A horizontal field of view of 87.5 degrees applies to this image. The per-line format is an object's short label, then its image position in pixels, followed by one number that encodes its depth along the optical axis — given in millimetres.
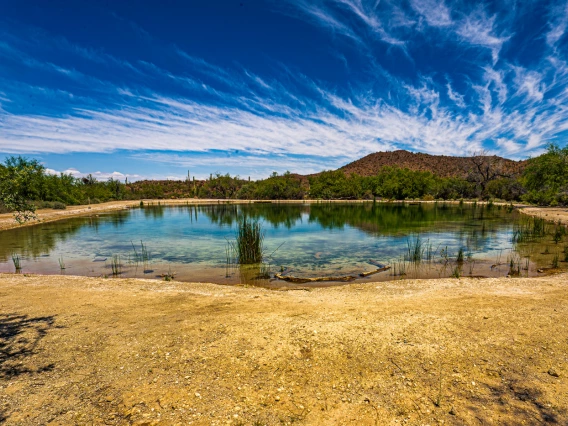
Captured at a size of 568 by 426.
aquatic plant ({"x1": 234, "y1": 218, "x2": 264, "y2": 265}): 13203
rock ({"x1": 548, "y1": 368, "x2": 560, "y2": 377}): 3782
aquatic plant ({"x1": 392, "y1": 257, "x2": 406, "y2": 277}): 11031
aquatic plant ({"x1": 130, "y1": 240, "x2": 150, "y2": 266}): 13852
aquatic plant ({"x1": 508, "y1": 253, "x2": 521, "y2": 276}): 10586
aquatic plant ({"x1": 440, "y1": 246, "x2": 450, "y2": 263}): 12908
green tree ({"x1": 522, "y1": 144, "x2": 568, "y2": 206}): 30109
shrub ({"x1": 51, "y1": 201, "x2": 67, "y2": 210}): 42125
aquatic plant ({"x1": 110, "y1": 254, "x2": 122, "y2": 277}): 11616
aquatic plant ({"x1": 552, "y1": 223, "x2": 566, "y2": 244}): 15922
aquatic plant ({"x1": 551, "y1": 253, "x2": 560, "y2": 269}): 11220
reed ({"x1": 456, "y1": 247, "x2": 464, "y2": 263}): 12414
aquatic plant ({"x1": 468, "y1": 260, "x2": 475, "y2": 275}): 11077
